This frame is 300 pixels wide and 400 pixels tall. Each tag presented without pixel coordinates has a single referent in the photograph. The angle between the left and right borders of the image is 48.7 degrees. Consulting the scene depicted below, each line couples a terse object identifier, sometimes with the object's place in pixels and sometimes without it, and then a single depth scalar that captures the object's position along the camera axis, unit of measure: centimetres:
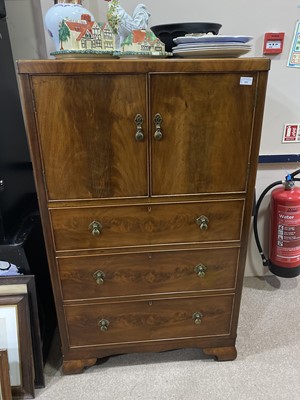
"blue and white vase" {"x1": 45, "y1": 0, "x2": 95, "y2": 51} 115
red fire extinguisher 179
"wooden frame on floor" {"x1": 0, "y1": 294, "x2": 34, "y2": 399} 137
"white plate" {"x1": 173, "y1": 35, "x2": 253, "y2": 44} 111
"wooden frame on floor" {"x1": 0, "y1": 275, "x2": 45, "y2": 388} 136
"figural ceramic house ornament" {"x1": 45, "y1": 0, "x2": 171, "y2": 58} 110
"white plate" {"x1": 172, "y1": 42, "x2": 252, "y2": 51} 112
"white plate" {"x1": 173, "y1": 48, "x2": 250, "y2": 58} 113
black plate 124
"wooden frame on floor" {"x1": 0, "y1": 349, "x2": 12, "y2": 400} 127
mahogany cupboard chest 110
